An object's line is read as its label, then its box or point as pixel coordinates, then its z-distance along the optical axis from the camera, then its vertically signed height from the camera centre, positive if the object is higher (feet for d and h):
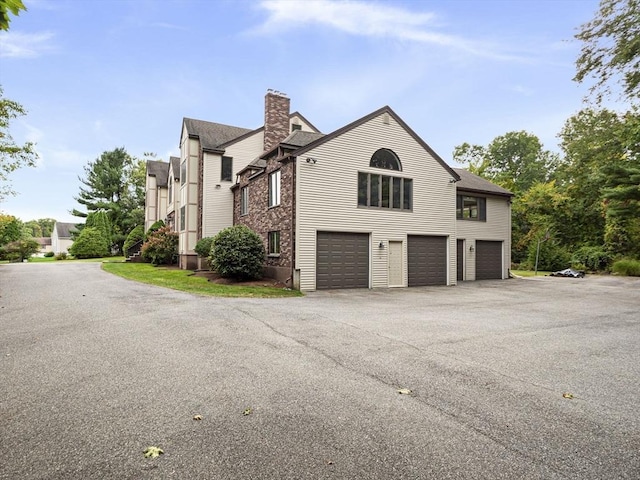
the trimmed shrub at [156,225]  92.10 +5.50
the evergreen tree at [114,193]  126.21 +19.86
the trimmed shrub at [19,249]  112.68 -1.56
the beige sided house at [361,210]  45.50 +5.84
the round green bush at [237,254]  45.65 -1.07
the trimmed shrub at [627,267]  66.43 -3.60
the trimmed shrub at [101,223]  116.26 +7.55
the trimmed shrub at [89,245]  108.27 -0.02
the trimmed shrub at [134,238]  93.91 +2.01
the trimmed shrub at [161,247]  72.49 -0.34
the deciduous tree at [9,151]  56.13 +16.58
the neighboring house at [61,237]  183.73 +4.30
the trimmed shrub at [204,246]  59.82 -0.13
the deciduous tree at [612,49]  39.75 +25.02
